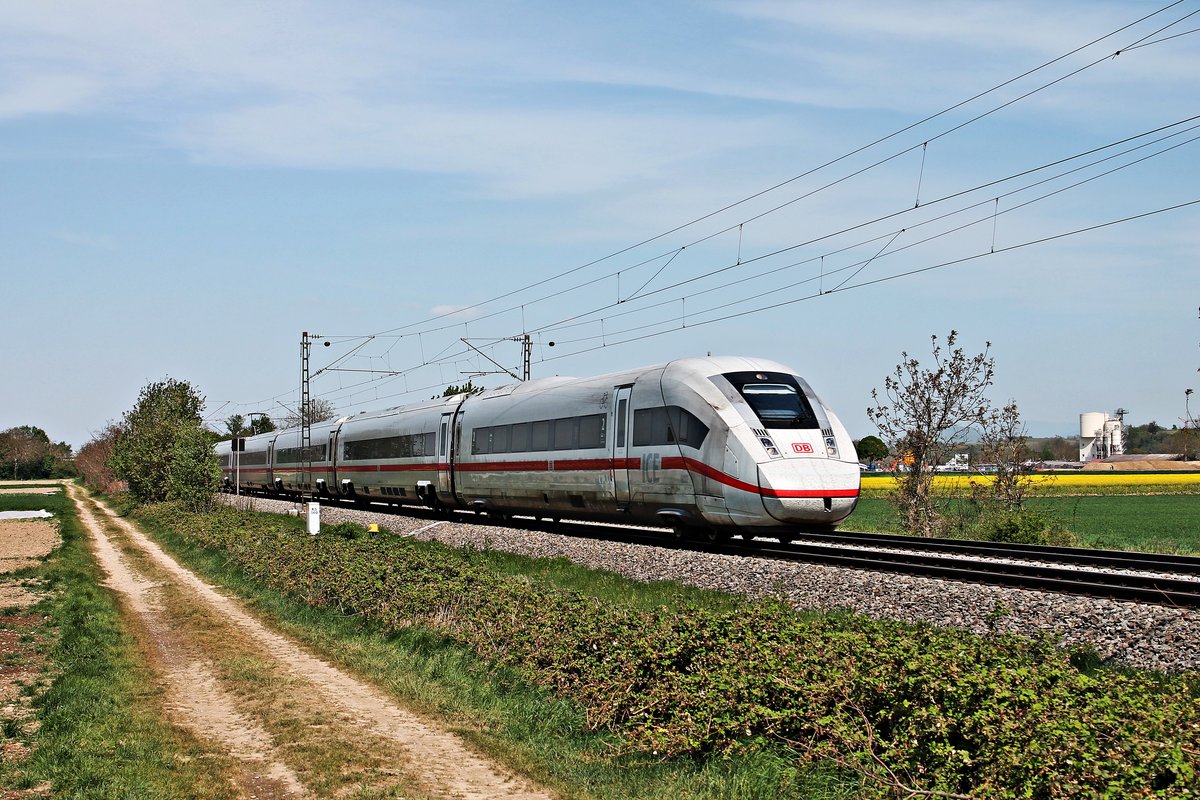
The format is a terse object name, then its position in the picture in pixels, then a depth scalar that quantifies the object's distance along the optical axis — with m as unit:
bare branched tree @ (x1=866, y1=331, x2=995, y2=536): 28.77
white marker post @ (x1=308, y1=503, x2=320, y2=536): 26.80
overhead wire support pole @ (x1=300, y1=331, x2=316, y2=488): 50.25
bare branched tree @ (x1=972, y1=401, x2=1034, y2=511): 30.05
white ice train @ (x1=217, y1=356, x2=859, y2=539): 19.44
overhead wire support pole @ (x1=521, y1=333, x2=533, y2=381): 48.94
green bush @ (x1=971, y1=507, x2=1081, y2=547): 25.58
